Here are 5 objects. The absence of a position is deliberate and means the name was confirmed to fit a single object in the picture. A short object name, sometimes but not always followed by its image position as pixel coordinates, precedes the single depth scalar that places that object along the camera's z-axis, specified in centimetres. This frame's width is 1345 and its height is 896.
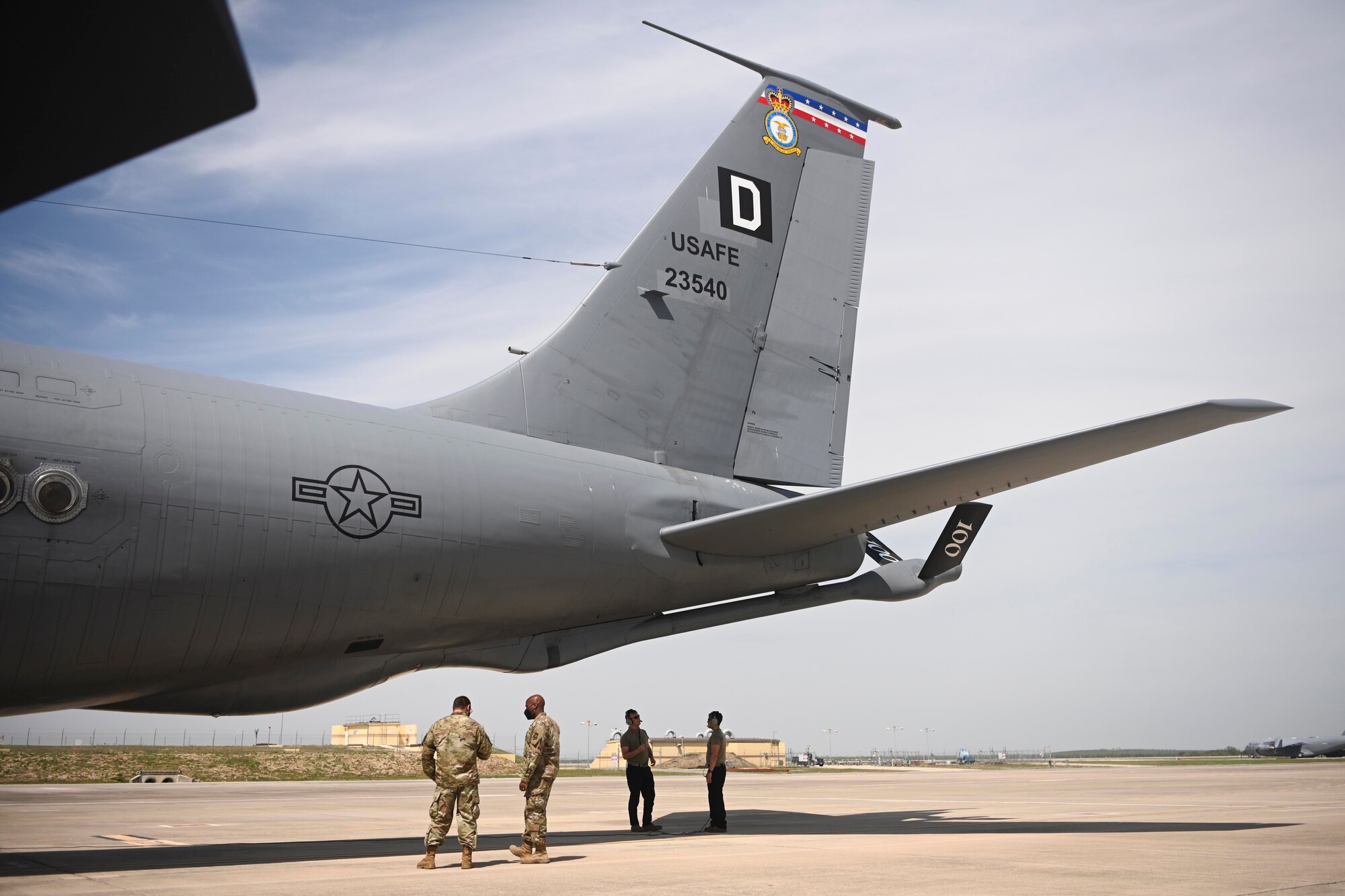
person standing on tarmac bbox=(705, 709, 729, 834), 1368
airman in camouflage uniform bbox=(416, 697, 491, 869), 977
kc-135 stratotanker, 964
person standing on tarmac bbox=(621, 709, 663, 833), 1412
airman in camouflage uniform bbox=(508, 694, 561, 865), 1003
